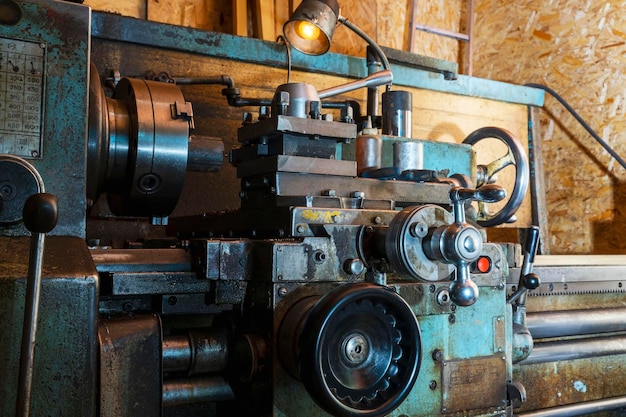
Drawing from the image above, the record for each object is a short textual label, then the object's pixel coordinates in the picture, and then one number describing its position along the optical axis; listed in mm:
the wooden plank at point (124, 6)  2598
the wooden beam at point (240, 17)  2695
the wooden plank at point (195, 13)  2760
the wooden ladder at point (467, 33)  3657
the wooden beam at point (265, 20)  2607
